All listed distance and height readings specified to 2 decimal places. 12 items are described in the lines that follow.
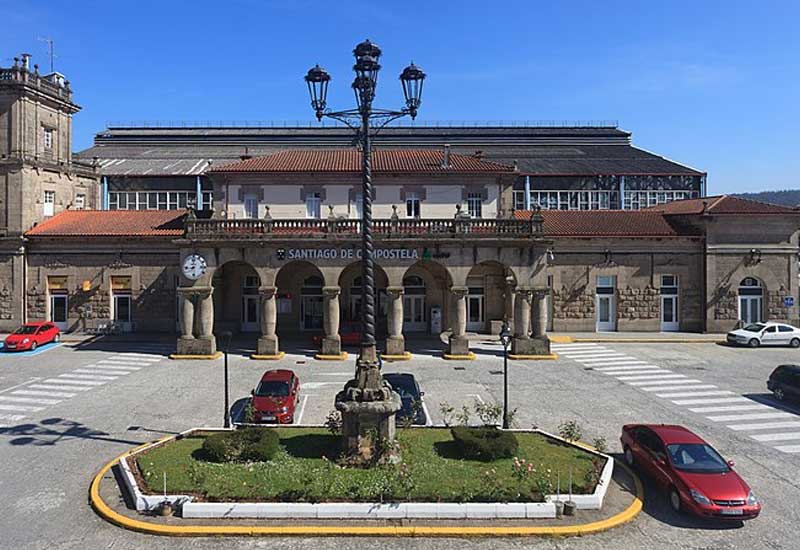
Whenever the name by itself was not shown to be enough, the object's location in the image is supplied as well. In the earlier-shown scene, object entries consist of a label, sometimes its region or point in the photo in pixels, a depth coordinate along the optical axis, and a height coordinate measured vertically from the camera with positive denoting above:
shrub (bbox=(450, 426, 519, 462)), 13.65 -4.08
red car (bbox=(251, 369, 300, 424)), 17.61 -3.92
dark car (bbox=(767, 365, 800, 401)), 20.31 -3.90
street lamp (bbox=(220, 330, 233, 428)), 16.61 -2.15
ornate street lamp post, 13.28 -1.09
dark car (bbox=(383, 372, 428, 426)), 17.22 -3.91
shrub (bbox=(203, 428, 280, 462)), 13.45 -4.09
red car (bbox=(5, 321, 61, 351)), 30.02 -3.37
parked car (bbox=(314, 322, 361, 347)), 31.86 -3.32
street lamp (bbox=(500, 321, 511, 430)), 17.84 -1.94
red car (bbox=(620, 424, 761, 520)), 11.32 -4.26
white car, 32.19 -3.45
